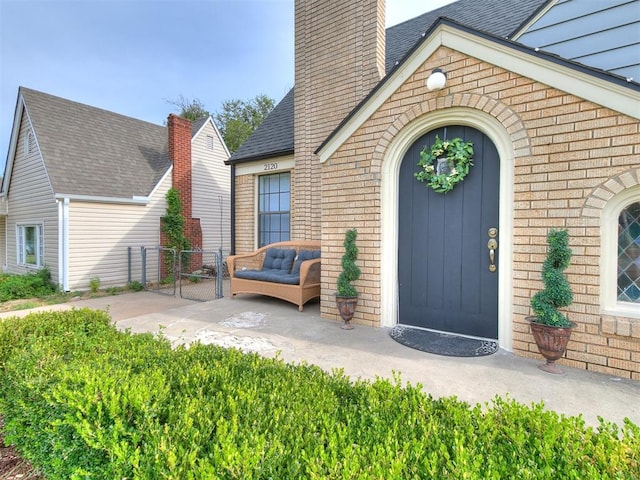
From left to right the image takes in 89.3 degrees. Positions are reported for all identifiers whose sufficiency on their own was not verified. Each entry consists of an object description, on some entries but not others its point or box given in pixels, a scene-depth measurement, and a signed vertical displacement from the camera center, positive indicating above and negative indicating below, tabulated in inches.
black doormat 141.0 -50.5
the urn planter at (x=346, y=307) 177.2 -39.4
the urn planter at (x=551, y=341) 117.8 -39.0
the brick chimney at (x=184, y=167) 416.5 +89.1
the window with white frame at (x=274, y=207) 307.3 +27.1
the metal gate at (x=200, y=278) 288.9 -50.5
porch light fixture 153.2 +73.8
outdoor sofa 223.5 -28.7
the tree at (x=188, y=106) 940.0 +376.5
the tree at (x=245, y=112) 1014.4 +391.7
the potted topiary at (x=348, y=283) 176.7 -26.2
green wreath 156.1 +35.8
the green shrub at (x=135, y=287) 349.1 -55.7
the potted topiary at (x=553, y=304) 118.4 -25.9
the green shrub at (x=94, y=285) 335.0 -51.4
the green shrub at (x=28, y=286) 322.0 -51.8
